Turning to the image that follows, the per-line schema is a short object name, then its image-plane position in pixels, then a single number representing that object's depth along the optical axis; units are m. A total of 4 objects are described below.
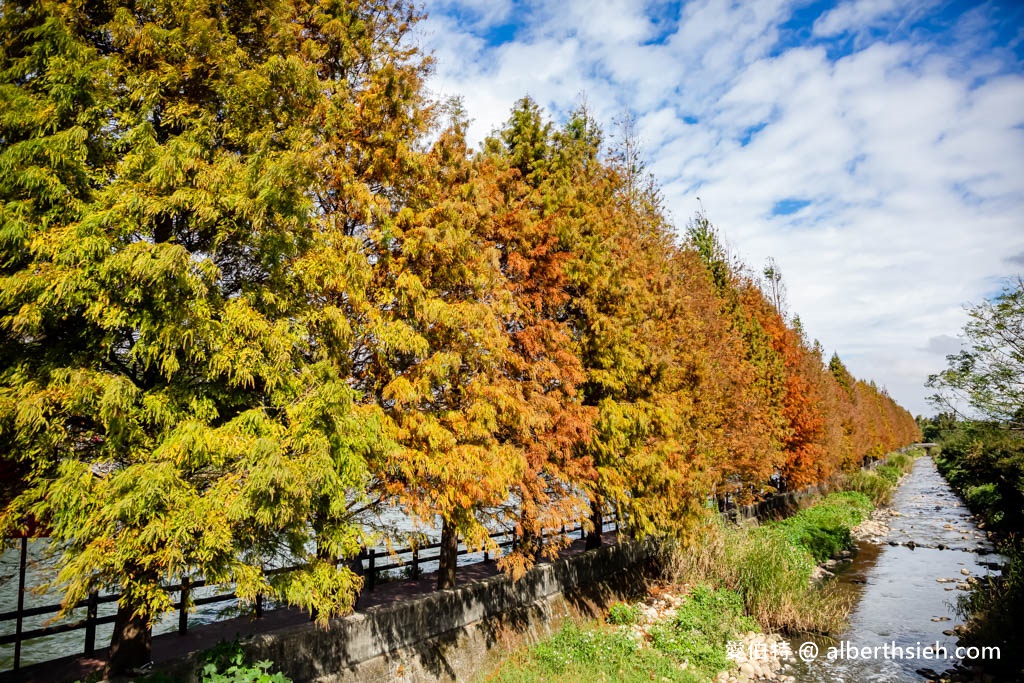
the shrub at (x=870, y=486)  39.80
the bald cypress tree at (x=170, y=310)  4.95
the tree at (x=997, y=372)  15.45
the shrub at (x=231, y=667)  6.27
